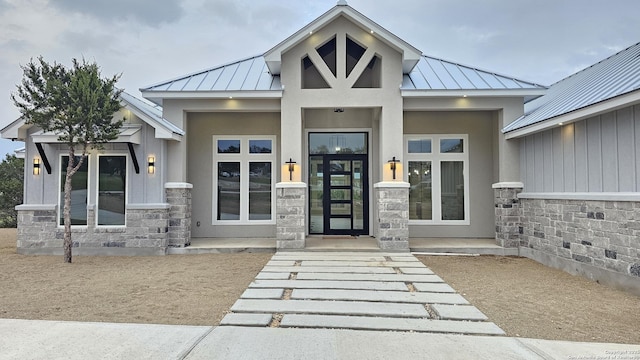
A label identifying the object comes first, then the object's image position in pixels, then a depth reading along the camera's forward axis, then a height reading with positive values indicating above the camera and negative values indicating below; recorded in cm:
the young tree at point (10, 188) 1260 +14
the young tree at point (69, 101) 616 +167
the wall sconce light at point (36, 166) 738 +56
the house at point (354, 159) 579 +68
